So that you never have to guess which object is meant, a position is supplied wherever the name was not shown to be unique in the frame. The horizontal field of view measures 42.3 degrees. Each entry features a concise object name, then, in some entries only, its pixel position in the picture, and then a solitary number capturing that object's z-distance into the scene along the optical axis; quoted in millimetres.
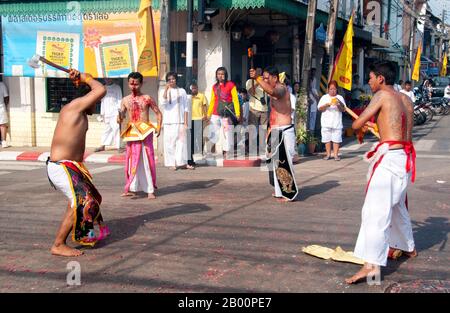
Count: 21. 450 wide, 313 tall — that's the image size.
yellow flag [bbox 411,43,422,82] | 25295
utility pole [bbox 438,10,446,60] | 49531
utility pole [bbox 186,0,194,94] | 12281
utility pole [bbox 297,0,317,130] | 13680
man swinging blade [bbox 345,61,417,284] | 4965
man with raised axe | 5730
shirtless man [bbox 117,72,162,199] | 8719
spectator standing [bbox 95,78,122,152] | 14484
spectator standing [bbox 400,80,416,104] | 17469
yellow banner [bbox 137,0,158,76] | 12656
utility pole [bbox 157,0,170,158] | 12867
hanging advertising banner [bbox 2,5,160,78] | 13477
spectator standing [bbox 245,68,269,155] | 13523
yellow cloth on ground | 5523
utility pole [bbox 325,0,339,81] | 15109
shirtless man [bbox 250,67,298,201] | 8344
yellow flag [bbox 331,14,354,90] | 13406
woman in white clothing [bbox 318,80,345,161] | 12609
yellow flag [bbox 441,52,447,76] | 50875
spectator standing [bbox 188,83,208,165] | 13125
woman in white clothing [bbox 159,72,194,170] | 11352
